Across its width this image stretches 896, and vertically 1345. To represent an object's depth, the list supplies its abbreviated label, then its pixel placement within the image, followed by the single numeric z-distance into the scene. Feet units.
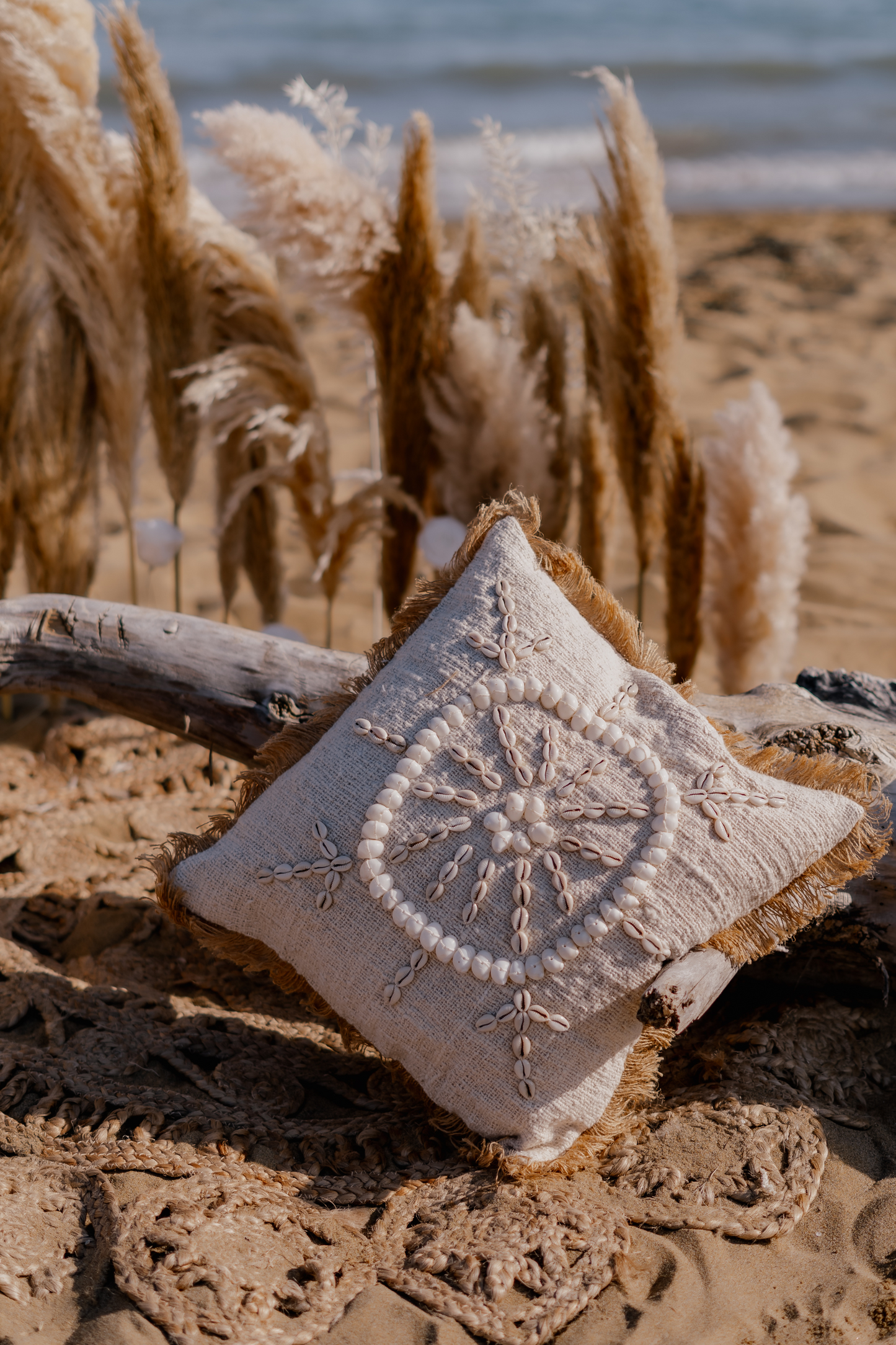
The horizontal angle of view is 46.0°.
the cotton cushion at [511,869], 3.72
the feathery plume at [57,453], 7.16
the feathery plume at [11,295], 6.50
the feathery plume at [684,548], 6.66
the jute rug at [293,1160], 3.36
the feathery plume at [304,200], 6.04
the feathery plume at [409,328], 6.38
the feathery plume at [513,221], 6.98
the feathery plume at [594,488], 7.66
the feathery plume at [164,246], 6.23
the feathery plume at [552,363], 7.07
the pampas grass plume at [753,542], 6.57
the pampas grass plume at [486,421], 6.44
